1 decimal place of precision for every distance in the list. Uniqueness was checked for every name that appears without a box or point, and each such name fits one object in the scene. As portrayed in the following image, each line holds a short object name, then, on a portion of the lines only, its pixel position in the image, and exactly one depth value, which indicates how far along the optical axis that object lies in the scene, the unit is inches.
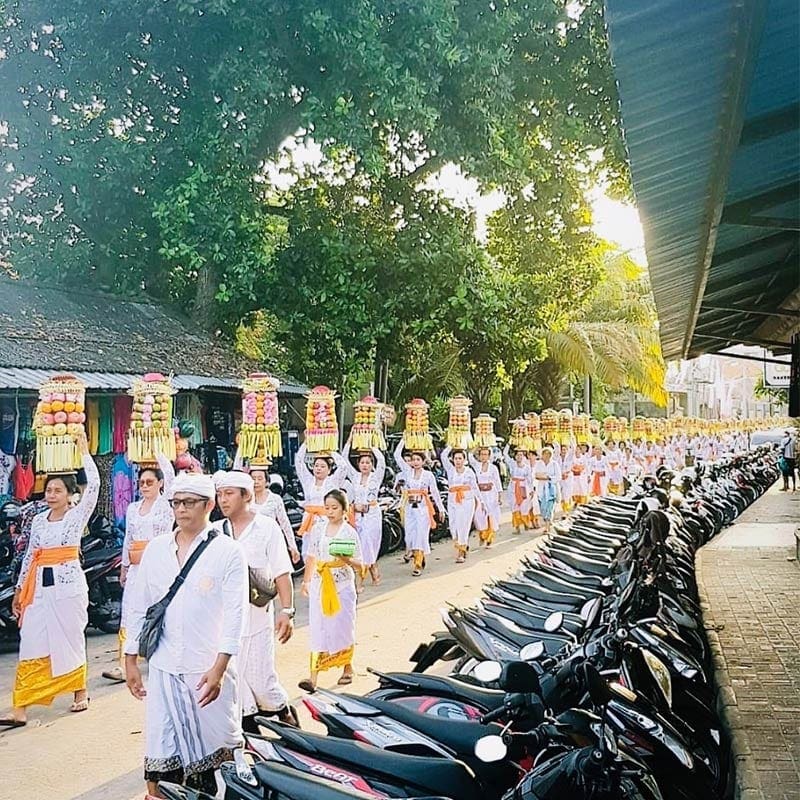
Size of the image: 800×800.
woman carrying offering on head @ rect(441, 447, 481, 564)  526.3
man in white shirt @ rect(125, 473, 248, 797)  161.3
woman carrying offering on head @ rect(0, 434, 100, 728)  241.8
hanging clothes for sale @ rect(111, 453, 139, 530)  446.9
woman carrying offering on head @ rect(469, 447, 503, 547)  578.2
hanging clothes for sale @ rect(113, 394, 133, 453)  462.6
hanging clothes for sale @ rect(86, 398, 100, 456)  445.7
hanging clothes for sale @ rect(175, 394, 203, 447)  517.7
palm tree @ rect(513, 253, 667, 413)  1024.9
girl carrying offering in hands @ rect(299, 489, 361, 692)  260.8
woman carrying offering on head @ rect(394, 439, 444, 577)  489.4
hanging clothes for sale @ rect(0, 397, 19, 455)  407.8
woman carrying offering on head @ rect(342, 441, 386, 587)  440.1
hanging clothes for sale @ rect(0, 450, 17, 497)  404.2
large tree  532.7
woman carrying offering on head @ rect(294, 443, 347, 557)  391.2
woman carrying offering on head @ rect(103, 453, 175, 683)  281.1
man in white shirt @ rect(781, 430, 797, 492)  950.4
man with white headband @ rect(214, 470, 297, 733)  206.1
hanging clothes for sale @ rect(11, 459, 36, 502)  409.1
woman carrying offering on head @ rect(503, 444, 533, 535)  690.2
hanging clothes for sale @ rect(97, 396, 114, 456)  453.0
